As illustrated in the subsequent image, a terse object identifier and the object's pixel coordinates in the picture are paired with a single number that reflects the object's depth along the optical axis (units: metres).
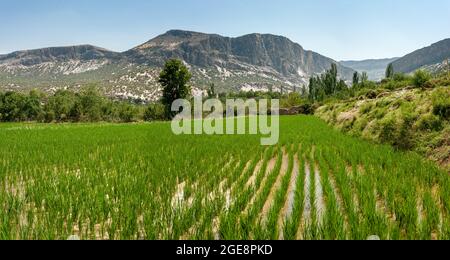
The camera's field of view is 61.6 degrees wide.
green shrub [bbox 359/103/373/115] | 20.92
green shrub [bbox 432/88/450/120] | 12.82
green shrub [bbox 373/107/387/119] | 17.46
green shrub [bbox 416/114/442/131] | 12.34
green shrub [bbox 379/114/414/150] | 12.88
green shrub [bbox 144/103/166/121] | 66.24
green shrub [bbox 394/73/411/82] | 55.14
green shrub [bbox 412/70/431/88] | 31.47
